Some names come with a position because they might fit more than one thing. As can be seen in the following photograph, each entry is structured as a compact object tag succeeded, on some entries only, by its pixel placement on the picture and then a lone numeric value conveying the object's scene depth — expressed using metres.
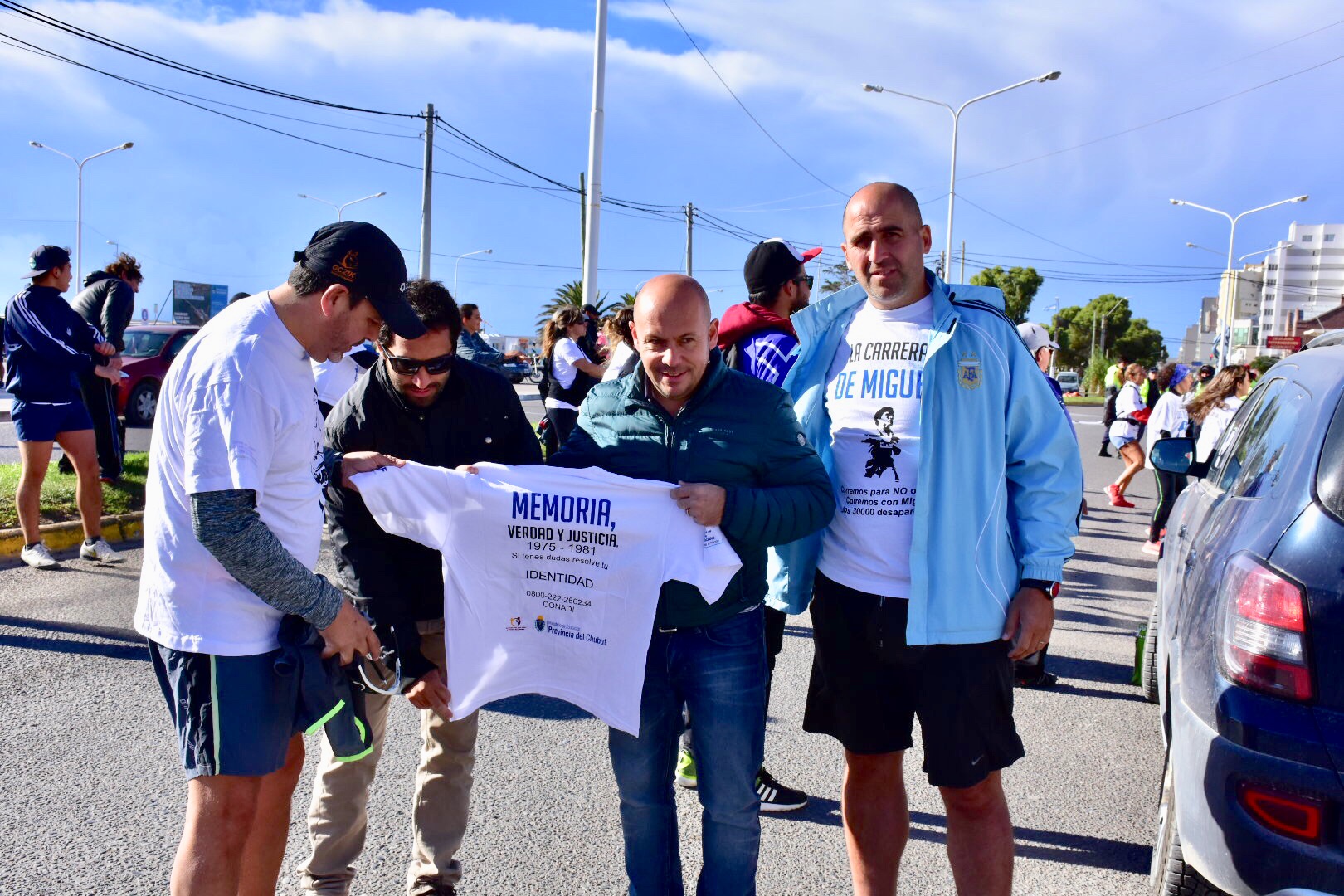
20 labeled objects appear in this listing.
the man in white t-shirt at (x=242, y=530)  2.01
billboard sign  70.25
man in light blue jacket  2.49
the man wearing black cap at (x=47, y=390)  6.20
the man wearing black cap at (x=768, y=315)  3.39
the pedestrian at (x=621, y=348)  4.97
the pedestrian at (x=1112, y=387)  15.96
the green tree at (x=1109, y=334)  76.94
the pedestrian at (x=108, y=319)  8.11
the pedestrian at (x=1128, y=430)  11.80
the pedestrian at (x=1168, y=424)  8.75
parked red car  16.70
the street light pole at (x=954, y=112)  27.39
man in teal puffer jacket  2.43
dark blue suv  2.03
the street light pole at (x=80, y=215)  40.81
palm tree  49.47
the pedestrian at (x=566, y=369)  8.20
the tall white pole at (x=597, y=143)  12.92
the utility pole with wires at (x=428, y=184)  25.23
